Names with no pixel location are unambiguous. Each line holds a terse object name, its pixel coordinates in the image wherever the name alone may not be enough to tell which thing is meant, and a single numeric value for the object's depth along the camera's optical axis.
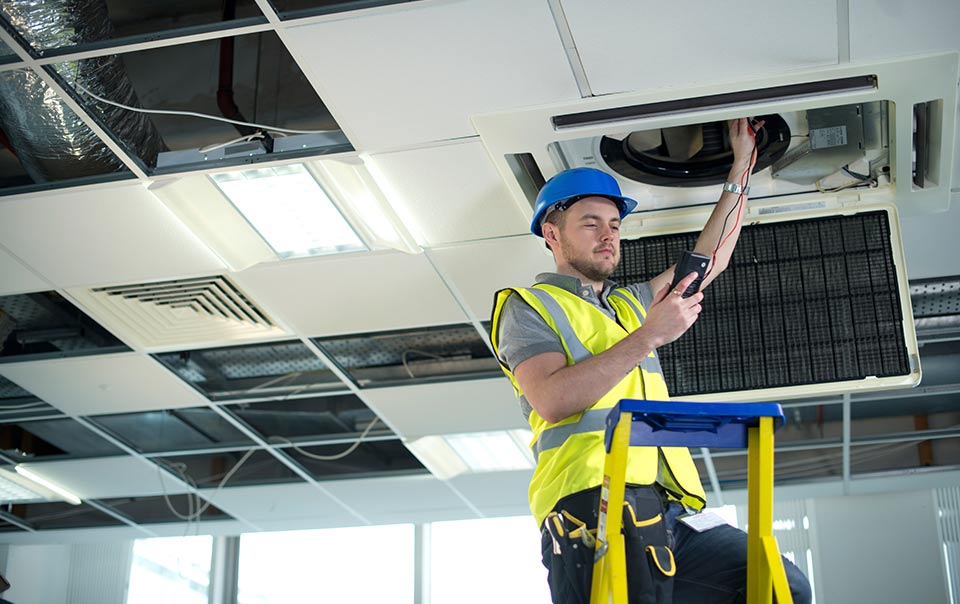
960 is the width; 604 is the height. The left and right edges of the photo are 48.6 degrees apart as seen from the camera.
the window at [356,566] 6.86
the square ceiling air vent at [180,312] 4.13
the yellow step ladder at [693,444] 1.87
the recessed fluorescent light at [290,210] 3.48
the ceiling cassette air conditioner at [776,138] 2.83
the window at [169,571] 6.93
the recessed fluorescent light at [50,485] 5.78
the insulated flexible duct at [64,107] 2.93
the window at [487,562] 6.56
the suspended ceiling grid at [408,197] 2.74
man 2.14
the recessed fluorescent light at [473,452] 5.44
